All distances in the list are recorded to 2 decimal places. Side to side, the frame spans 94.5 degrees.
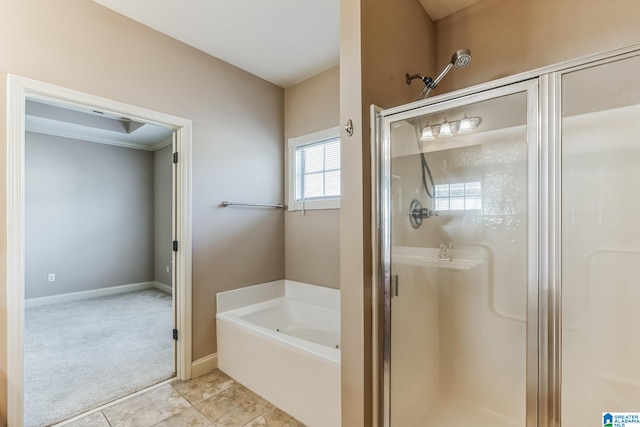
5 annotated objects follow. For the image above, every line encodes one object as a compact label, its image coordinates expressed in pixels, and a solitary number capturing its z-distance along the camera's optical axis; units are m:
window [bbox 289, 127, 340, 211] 2.76
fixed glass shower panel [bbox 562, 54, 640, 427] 1.46
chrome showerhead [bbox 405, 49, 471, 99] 1.48
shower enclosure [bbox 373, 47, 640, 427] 1.23
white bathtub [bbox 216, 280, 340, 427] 1.77
